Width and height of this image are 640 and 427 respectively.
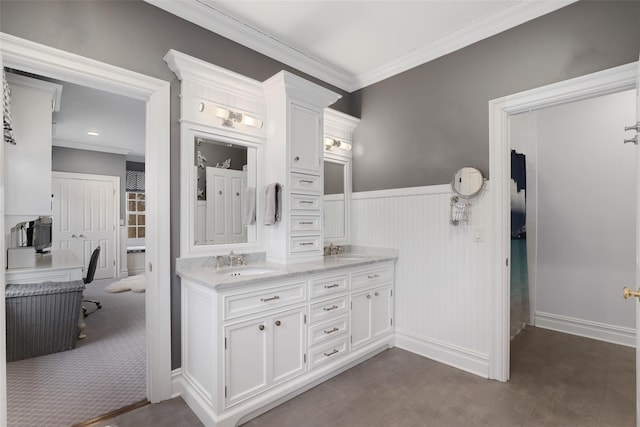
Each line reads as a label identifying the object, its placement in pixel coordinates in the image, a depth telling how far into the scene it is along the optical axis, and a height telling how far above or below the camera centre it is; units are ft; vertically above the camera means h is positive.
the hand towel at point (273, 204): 8.55 +0.31
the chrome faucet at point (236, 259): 8.36 -1.18
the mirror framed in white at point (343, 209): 11.27 +0.21
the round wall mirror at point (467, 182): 8.51 +0.88
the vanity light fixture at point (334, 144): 11.18 +2.56
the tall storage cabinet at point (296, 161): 8.68 +1.54
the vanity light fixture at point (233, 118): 8.28 +2.67
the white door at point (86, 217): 19.56 -0.04
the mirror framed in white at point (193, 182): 7.75 +0.84
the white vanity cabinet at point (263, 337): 6.31 -2.80
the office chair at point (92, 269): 14.20 -2.41
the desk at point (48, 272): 10.37 -1.89
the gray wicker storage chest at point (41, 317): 9.52 -3.16
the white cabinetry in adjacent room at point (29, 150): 9.78 +2.10
